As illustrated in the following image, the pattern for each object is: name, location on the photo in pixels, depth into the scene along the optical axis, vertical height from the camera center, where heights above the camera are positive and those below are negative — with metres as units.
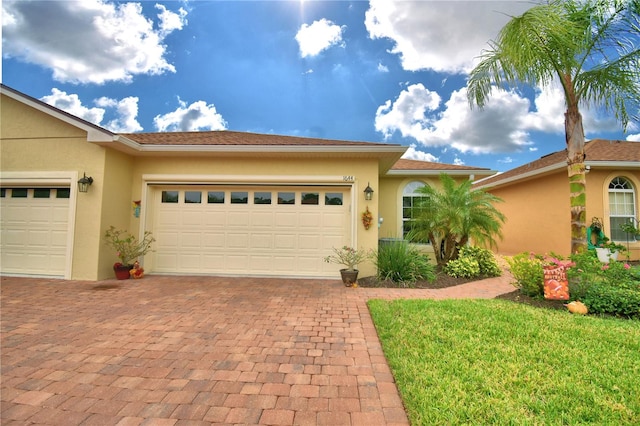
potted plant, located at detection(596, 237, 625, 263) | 8.23 -0.47
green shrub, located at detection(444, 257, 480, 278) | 6.95 -0.86
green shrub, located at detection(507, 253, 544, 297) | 5.05 -0.71
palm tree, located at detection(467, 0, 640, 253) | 5.11 +3.47
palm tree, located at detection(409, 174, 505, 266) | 7.16 +0.44
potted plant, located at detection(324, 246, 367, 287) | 6.26 -0.67
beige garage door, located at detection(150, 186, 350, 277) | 7.18 +0.00
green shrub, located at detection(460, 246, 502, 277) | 7.21 -0.66
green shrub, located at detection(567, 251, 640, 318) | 4.39 -0.81
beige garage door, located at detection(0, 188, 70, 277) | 6.66 -0.09
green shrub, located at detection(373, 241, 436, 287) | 6.51 -0.79
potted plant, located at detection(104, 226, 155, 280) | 6.59 -0.53
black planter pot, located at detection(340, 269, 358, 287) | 6.25 -1.01
